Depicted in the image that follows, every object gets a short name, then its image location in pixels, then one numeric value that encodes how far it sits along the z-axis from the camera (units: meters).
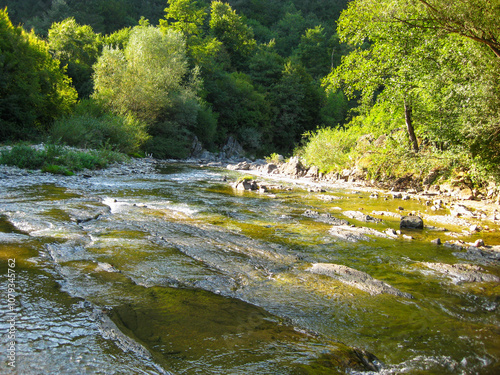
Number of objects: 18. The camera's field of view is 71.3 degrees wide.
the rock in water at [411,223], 8.03
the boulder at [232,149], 44.34
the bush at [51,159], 13.88
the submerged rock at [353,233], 7.00
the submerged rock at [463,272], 4.97
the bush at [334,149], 19.88
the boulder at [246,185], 14.52
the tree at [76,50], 34.50
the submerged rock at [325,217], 8.38
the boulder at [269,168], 23.51
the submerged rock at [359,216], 8.81
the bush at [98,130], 19.92
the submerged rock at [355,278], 4.48
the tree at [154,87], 29.20
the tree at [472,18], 7.66
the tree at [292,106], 50.75
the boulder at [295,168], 21.73
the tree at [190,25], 47.22
